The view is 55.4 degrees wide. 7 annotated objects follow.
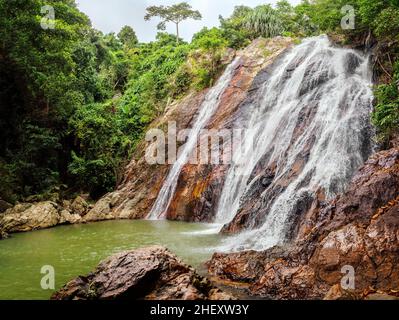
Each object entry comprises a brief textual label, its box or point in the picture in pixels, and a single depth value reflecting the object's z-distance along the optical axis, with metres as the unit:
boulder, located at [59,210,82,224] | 17.64
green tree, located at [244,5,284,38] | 28.31
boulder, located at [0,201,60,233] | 15.75
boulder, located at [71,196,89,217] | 19.38
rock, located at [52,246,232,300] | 5.98
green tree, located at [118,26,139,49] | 49.78
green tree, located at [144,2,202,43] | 40.62
